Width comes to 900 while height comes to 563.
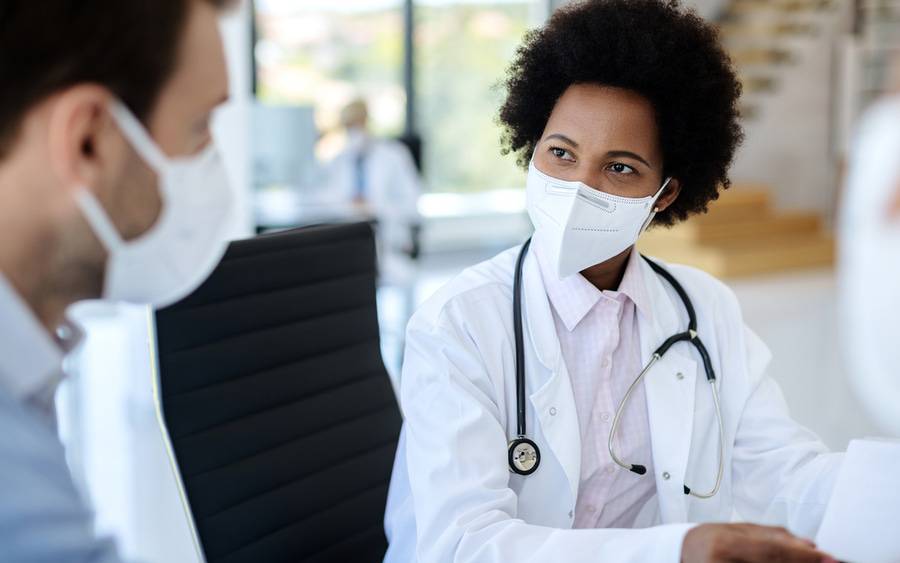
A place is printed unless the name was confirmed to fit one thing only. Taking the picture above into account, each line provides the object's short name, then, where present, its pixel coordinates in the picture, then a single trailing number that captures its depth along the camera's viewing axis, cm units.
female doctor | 124
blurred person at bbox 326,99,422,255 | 510
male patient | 70
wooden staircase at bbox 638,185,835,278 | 675
